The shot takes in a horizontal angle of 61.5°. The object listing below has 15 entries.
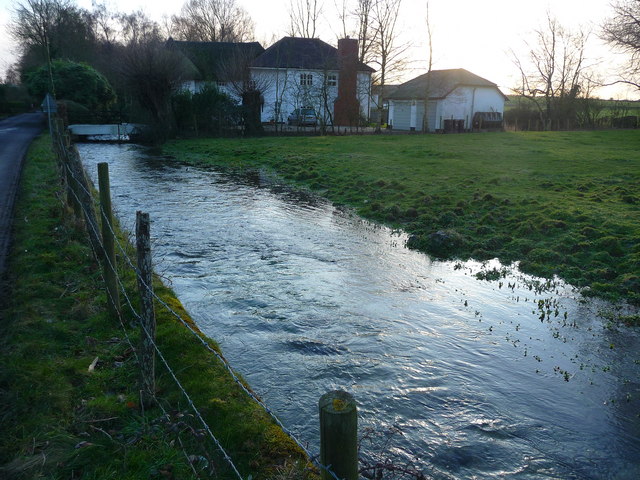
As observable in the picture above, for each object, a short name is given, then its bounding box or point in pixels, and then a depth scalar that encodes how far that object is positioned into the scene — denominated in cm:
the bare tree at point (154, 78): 3897
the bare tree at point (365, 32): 4756
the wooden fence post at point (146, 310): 473
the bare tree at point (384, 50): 4603
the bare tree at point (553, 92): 5122
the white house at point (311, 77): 4962
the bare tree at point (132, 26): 8288
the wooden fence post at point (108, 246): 692
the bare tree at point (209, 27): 7800
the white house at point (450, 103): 4866
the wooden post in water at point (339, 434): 238
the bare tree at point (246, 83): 4066
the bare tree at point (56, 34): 5625
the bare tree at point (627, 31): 2425
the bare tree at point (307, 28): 5500
